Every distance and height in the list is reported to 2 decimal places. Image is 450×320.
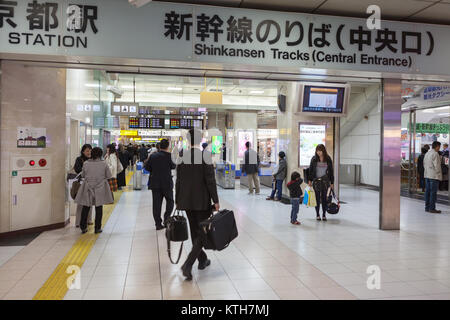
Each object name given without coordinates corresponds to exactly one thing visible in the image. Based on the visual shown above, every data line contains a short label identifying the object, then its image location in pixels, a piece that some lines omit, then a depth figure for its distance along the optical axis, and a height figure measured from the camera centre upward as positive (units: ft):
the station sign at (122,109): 38.91 +4.61
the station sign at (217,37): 14.70 +5.14
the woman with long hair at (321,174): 22.66 -1.15
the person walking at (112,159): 30.63 -0.51
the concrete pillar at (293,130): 30.83 +2.10
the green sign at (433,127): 37.47 +2.88
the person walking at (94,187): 19.08 -1.78
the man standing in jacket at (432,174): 26.22 -1.30
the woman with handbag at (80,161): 20.49 -0.47
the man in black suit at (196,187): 13.00 -1.17
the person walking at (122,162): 39.24 -1.07
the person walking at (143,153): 49.12 -0.04
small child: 21.63 -2.22
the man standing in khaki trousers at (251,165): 35.47 -1.02
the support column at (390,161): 20.58 -0.29
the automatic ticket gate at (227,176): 40.16 -2.36
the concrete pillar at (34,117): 17.88 +1.80
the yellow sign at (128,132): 74.48 +4.20
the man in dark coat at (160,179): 20.54 -1.41
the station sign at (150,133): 96.27 +5.79
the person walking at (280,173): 30.73 -1.54
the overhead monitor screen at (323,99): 27.71 +4.19
